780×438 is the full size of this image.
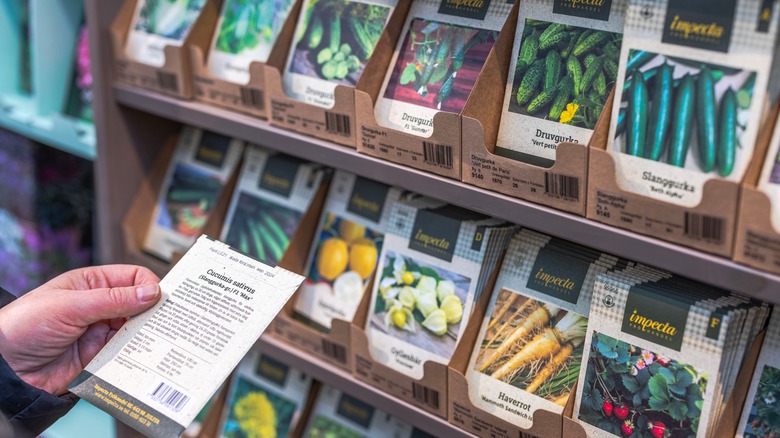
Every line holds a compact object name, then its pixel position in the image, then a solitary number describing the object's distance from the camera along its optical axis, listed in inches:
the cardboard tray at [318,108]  64.1
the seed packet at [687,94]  46.7
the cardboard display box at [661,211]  46.1
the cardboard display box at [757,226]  44.5
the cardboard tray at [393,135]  57.6
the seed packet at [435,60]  61.2
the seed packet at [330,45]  67.2
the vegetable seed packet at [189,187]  87.5
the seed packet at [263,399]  82.4
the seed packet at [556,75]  54.8
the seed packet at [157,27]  81.0
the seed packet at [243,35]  75.0
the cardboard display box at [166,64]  77.0
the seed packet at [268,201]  78.9
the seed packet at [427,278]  63.4
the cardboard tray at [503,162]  51.9
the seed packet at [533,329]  58.9
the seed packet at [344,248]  72.2
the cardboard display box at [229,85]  70.8
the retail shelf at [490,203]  46.8
